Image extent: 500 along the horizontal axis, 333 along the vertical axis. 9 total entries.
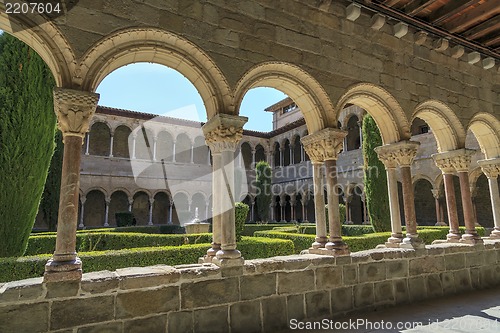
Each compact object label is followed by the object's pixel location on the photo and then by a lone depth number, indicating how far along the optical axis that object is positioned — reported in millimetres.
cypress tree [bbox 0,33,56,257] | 5742
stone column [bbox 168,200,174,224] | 19484
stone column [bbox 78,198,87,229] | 16841
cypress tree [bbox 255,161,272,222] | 20391
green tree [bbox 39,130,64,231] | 12172
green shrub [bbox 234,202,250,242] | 7459
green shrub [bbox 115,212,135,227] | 16828
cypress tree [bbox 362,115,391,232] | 11086
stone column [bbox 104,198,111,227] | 17812
